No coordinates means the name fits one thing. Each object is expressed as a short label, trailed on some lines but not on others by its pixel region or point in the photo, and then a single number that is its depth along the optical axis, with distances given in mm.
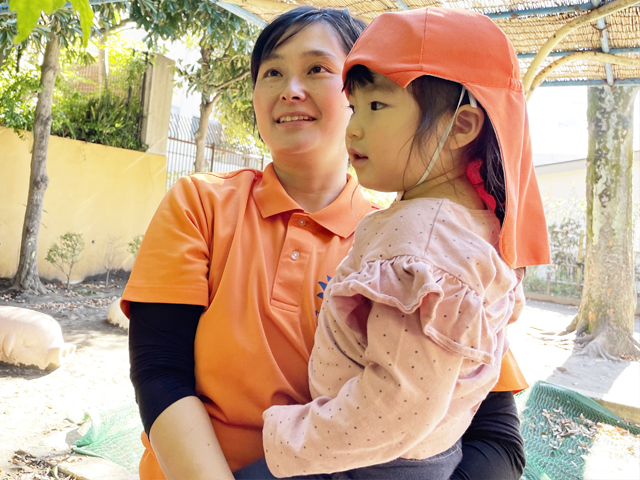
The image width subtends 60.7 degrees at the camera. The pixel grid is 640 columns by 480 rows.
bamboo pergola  2785
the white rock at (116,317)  6742
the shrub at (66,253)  8344
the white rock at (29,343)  4957
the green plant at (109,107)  9039
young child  889
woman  1145
